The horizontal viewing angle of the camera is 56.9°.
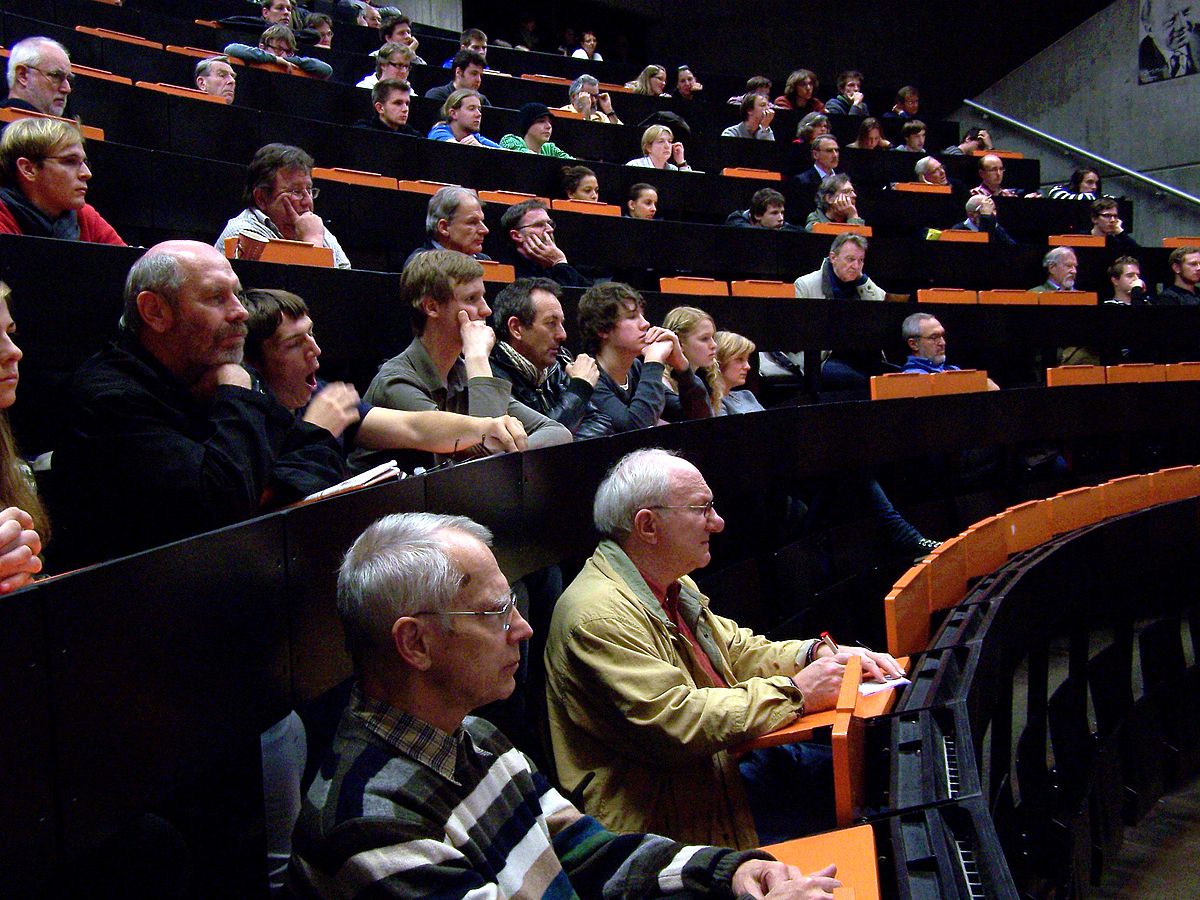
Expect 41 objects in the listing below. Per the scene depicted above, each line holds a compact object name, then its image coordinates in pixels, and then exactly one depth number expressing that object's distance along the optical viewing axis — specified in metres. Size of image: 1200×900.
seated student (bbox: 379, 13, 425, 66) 5.33
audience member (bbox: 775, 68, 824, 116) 7.11
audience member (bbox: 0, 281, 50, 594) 1.15
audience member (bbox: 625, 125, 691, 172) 5.05
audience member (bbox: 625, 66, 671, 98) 6.52
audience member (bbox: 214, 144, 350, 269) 2.50
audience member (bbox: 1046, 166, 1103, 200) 6.62
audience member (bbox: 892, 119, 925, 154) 6.73
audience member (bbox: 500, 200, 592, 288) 3.00
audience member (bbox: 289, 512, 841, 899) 0.87
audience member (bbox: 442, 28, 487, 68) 5.74
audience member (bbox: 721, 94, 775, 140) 6.19
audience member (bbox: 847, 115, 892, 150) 6.41
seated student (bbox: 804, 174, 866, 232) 5.08
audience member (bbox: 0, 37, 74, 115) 2.71
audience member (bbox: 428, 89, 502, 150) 4.34
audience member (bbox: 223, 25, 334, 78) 4.53
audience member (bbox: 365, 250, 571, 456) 1.95
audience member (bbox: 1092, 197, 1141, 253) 5.98
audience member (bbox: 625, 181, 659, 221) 4.30
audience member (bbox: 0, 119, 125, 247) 2.03
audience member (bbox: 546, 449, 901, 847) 1.40
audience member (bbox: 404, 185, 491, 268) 2.71
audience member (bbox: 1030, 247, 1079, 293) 5.07
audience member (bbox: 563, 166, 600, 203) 4.14
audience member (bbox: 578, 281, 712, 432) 2.36
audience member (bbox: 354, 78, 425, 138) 4.20
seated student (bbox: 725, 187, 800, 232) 4.82
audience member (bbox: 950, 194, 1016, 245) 5.62
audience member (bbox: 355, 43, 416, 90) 4.64
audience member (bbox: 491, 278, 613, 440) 2.22
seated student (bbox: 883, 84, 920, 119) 7.63
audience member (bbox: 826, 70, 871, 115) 7.32
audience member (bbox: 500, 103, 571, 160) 4.59
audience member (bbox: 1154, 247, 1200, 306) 5.14
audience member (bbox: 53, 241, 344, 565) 1.26
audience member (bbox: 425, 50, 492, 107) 5.08
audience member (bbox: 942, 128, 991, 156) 7.38
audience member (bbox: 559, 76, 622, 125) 5.54
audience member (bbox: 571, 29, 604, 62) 7.95
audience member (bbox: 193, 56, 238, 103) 3.83
